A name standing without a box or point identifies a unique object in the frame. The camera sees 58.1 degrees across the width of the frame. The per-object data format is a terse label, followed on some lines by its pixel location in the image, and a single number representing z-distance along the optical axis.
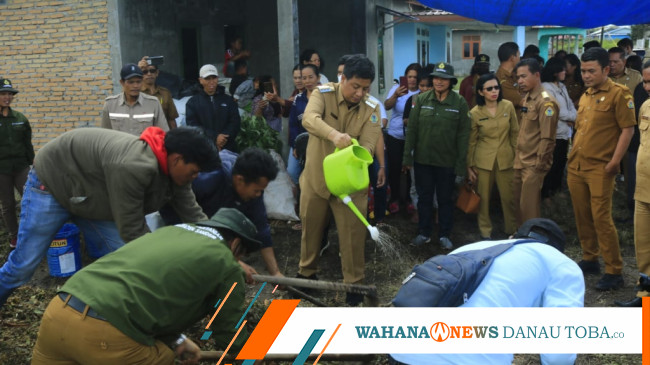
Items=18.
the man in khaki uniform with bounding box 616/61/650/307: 4.57
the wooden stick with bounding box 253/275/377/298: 3.18
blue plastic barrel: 5.43
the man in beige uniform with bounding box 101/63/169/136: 5.74
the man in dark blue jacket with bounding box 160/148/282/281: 3.40
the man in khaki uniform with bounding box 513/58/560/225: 5.79
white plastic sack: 6.89
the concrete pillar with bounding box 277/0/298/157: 7.91
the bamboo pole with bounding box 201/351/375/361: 2.79
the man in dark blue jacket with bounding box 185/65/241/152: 6.39
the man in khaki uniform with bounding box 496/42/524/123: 7.18
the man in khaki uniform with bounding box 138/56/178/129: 6.65
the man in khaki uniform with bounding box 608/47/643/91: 7.73
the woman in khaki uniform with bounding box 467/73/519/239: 6.33
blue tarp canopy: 7.79
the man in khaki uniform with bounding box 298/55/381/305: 4.64
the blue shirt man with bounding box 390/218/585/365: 2.48
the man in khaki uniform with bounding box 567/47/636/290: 4.94
